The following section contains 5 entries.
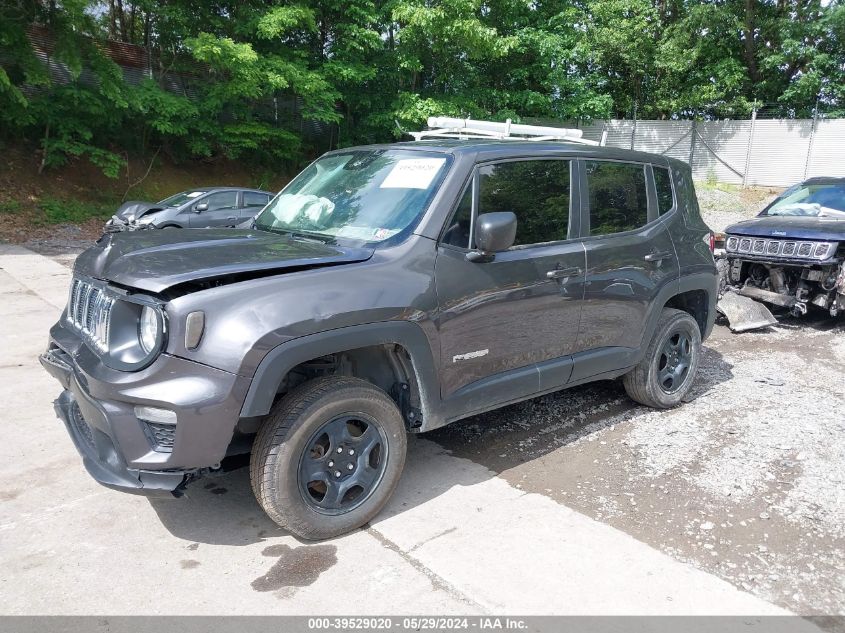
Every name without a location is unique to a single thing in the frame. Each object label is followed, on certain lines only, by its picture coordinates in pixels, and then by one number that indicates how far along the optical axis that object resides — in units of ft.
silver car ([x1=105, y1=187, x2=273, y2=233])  42.52
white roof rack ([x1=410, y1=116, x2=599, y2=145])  15.58
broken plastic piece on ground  25.31
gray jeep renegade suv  9.29
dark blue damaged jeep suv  24.59
